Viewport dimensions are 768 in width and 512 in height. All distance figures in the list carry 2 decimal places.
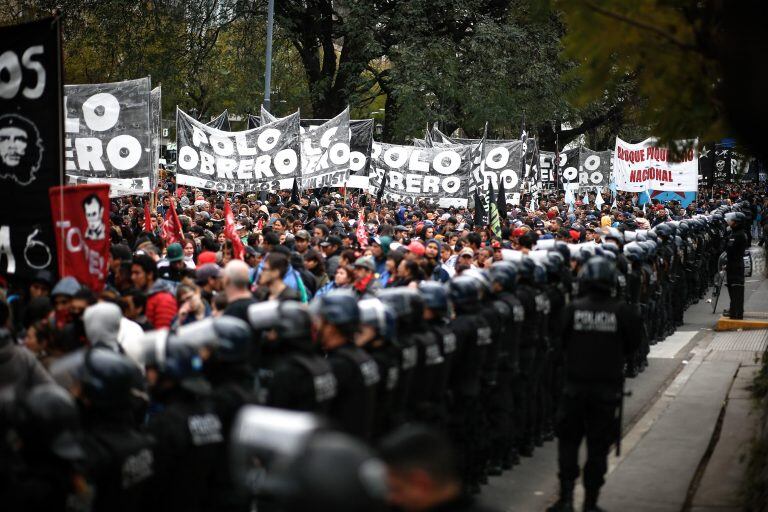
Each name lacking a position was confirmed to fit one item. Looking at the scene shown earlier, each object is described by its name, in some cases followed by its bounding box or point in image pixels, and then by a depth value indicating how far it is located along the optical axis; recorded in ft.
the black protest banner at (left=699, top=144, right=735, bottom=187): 117.64
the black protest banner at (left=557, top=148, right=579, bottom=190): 139.33
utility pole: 87.23
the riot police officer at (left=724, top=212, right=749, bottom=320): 65.57
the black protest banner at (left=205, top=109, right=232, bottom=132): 96.37
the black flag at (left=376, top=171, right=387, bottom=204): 84.94
